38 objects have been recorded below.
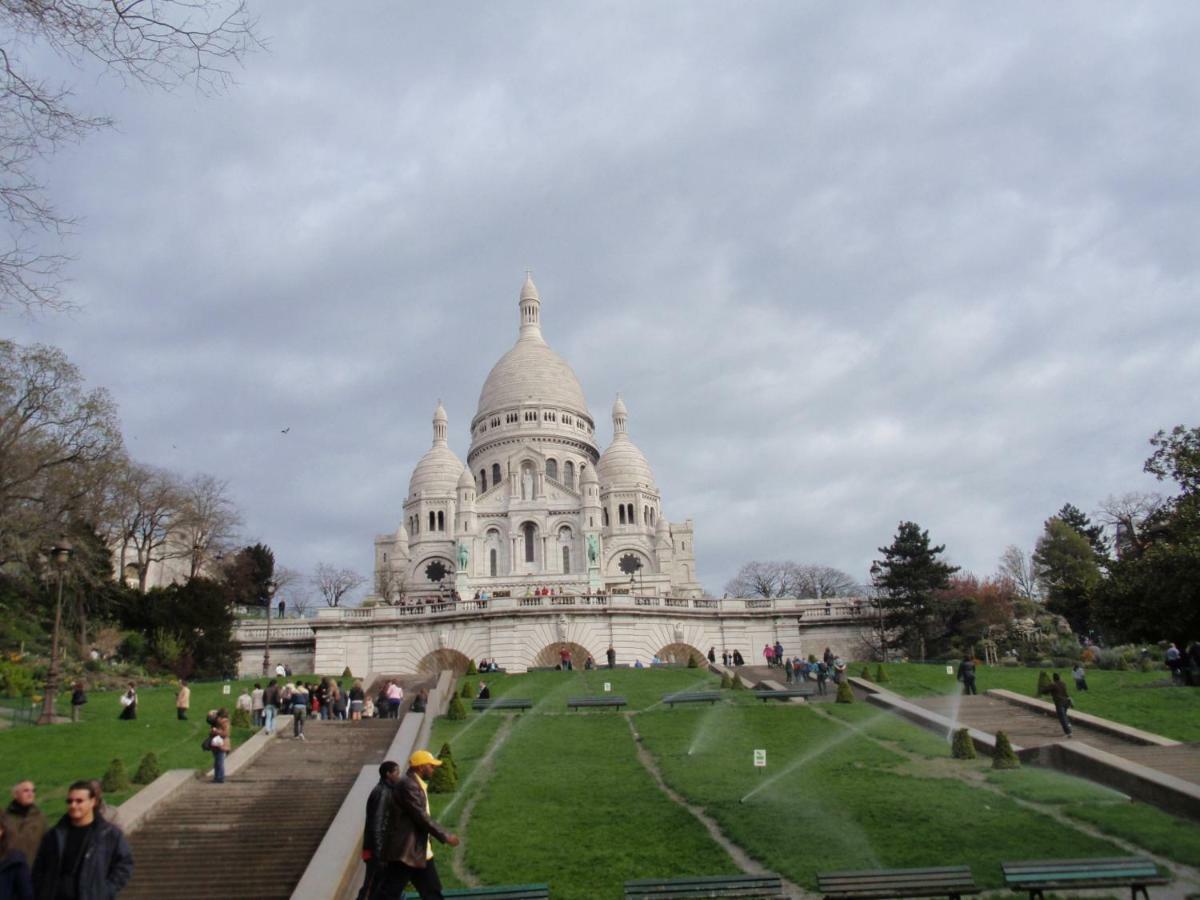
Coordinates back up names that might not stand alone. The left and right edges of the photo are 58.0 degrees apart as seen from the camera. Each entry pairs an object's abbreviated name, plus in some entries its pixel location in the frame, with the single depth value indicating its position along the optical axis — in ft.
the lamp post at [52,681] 87.04
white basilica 272.92
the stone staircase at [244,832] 48.47
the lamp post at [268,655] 157.19
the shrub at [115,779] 63.26
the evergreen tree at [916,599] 171.94
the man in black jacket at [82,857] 26.04
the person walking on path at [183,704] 91.04
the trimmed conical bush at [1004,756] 62.85
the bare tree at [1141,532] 124.57
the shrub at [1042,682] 85.85
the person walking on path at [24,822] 27.53
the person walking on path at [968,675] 95.35
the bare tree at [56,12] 28.73
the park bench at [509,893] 35.32
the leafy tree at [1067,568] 149.11
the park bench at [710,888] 36.27
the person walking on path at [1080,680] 96.27
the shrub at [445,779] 61.62
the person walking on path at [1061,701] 71.72
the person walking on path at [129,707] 90.43
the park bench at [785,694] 97.09
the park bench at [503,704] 95.35
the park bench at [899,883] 35.35
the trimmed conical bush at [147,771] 65.92
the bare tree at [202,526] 190.60
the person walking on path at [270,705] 83.54
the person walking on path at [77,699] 89.66
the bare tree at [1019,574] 271.02
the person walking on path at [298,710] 83.71
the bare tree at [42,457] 113.61
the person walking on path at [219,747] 64.69
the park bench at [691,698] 94.53
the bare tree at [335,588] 322.75
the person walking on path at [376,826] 31.42
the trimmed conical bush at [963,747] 66.23
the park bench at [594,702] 93.15
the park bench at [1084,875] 35.32
